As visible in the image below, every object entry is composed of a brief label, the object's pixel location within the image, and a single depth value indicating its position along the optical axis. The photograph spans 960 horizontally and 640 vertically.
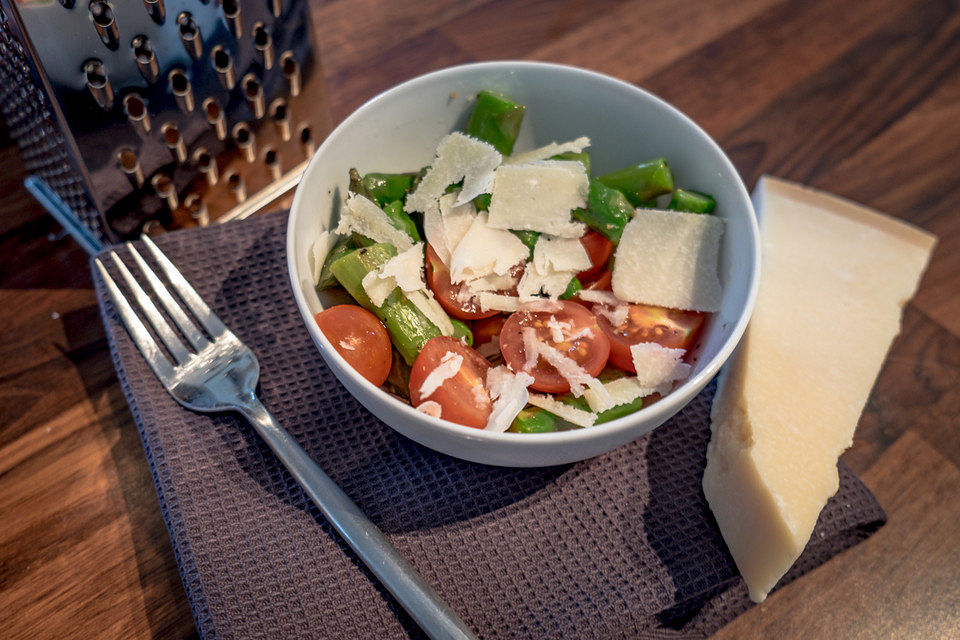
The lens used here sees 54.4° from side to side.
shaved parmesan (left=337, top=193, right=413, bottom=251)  0.30
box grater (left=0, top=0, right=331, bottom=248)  0.30
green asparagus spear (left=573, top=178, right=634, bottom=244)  0.30
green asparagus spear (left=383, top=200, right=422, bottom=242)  0.30
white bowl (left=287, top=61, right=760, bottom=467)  0.26
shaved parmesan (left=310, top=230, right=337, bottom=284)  0.30
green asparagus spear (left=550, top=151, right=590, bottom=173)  0.32
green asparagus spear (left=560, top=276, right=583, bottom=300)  0.30
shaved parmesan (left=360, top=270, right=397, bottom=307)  0.28
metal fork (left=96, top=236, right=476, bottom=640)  0.26
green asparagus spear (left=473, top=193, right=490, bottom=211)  0.30
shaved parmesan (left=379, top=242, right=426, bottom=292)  0.28
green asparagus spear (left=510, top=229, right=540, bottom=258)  0.30
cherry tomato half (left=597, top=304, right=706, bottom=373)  0.29
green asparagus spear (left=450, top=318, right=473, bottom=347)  0.30
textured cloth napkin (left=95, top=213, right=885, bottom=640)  0.27
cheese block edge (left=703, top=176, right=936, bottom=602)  0.27
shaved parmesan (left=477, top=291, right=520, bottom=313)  0.29
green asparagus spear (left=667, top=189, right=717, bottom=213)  0.31
